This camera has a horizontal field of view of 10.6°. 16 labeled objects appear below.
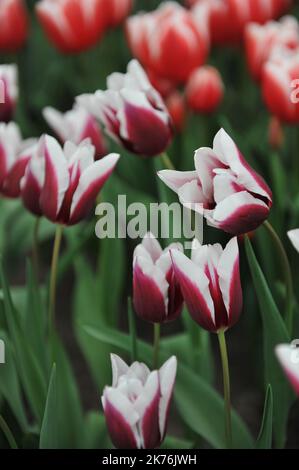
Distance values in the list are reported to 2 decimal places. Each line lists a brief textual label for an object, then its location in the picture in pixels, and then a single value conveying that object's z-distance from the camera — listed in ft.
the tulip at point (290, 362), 2.76
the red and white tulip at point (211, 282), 3.06
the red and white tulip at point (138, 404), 3.08
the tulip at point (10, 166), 3.62
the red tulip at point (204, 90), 4.74
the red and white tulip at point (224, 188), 3.06
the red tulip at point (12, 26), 5.45
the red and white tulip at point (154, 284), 3.19
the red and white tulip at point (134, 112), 3.51
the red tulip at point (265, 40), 4.36
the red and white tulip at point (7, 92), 3.89
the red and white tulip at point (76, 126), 3.90
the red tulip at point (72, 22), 4.94
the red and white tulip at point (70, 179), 3.33
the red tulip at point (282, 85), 4.04
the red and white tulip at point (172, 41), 4.52
